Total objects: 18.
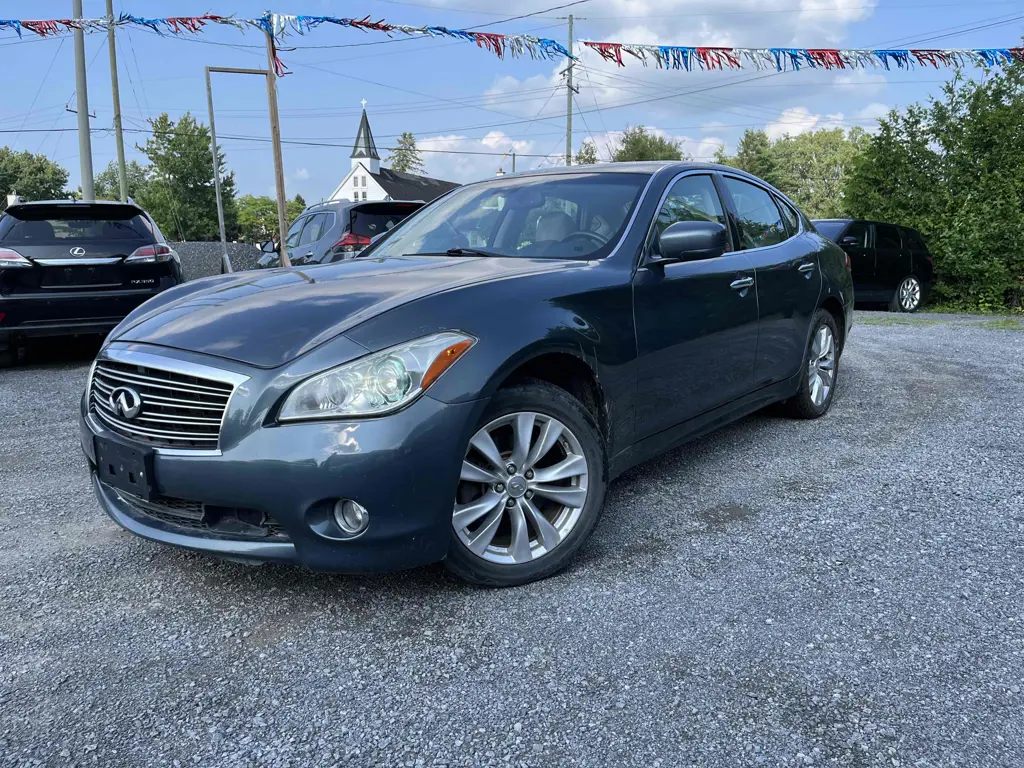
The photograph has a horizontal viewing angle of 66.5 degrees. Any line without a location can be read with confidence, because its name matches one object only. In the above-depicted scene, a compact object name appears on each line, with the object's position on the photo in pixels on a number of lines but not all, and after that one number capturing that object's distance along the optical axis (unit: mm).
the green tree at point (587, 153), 65369
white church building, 72375
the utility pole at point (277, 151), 18938
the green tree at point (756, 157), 77562
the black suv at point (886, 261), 12273
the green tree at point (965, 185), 12984
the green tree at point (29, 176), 71188
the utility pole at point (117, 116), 25203
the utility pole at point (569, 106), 33794
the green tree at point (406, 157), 103812
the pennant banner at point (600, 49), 10977
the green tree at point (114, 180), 90600
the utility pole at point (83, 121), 15883
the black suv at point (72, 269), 6738
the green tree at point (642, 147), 58141
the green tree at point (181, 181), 65188
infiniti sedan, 2354
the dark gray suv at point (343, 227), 9859
